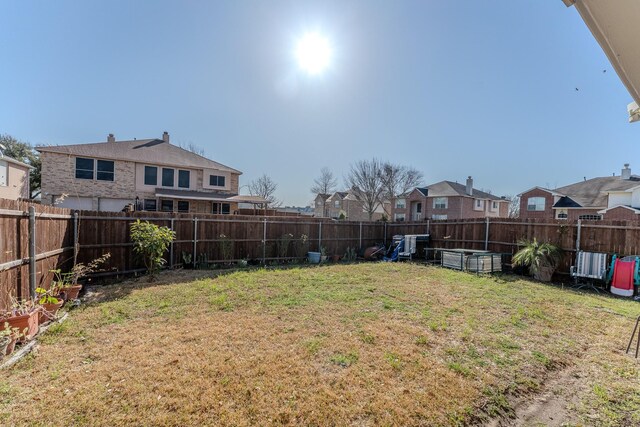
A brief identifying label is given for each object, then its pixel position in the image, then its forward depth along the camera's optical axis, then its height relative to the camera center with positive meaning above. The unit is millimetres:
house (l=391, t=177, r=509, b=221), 33344 +1152
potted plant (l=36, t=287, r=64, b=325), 4387 -1689
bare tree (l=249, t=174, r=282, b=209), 48250 +3129
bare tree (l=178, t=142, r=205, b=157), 38341 +7541
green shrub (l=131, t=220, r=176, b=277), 7423 -1053
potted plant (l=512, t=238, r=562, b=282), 8953 -1380
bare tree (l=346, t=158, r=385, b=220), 37438 +3859
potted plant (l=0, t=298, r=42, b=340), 3543 -1539
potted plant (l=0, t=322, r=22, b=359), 3211 -1642
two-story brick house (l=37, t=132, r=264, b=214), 18047 +1616
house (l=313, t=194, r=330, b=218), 50875 +445
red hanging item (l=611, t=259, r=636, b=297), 7516 -1591
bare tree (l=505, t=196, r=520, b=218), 48447 +1416
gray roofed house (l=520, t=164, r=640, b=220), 21953 +1540
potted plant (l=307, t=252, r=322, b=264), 11914 -2073
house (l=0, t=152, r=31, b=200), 15375 +1044
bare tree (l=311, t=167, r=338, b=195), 51344 +4628
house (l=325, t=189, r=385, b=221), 47031 +303
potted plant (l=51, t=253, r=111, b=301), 5237 -1701
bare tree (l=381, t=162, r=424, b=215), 37375 +4166
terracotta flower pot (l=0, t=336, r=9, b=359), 3211 -1669
